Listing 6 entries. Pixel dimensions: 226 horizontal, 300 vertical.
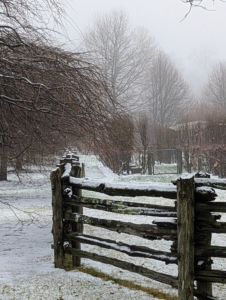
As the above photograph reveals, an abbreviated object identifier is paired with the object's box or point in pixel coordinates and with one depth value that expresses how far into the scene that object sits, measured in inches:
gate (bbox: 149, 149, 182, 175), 890.1
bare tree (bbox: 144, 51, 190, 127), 1705.2
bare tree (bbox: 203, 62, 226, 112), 1685.5
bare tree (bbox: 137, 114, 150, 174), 861.8
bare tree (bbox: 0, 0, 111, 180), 235.5
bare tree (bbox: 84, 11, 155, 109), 1257.8
